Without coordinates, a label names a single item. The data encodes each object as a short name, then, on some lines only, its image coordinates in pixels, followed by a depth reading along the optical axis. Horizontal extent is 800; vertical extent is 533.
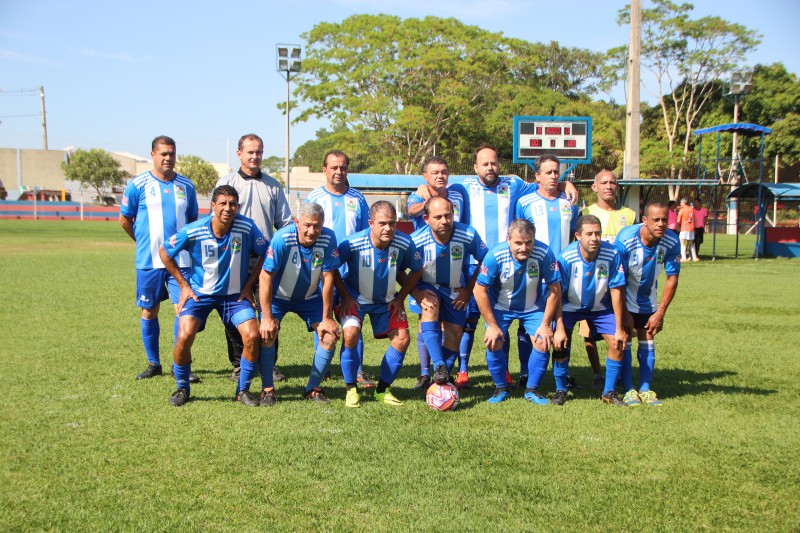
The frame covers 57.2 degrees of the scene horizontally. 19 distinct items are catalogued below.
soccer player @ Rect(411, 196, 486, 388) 6.16
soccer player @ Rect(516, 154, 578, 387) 6.68
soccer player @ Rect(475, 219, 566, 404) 5.98
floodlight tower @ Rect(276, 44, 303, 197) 31.88
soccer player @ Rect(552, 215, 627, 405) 6.11
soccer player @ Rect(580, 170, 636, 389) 6.79
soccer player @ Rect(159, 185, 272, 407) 5.89
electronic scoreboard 19.81
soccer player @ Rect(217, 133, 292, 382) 6.68
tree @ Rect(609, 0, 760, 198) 42.00
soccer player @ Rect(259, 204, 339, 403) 5.88
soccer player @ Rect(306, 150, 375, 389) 6.60
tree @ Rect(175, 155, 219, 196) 63.38
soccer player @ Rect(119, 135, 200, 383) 6.87
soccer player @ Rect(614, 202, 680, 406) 6.27
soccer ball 5.83
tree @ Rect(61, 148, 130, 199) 65.88
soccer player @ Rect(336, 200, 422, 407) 6.05
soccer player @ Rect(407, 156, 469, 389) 6.43
